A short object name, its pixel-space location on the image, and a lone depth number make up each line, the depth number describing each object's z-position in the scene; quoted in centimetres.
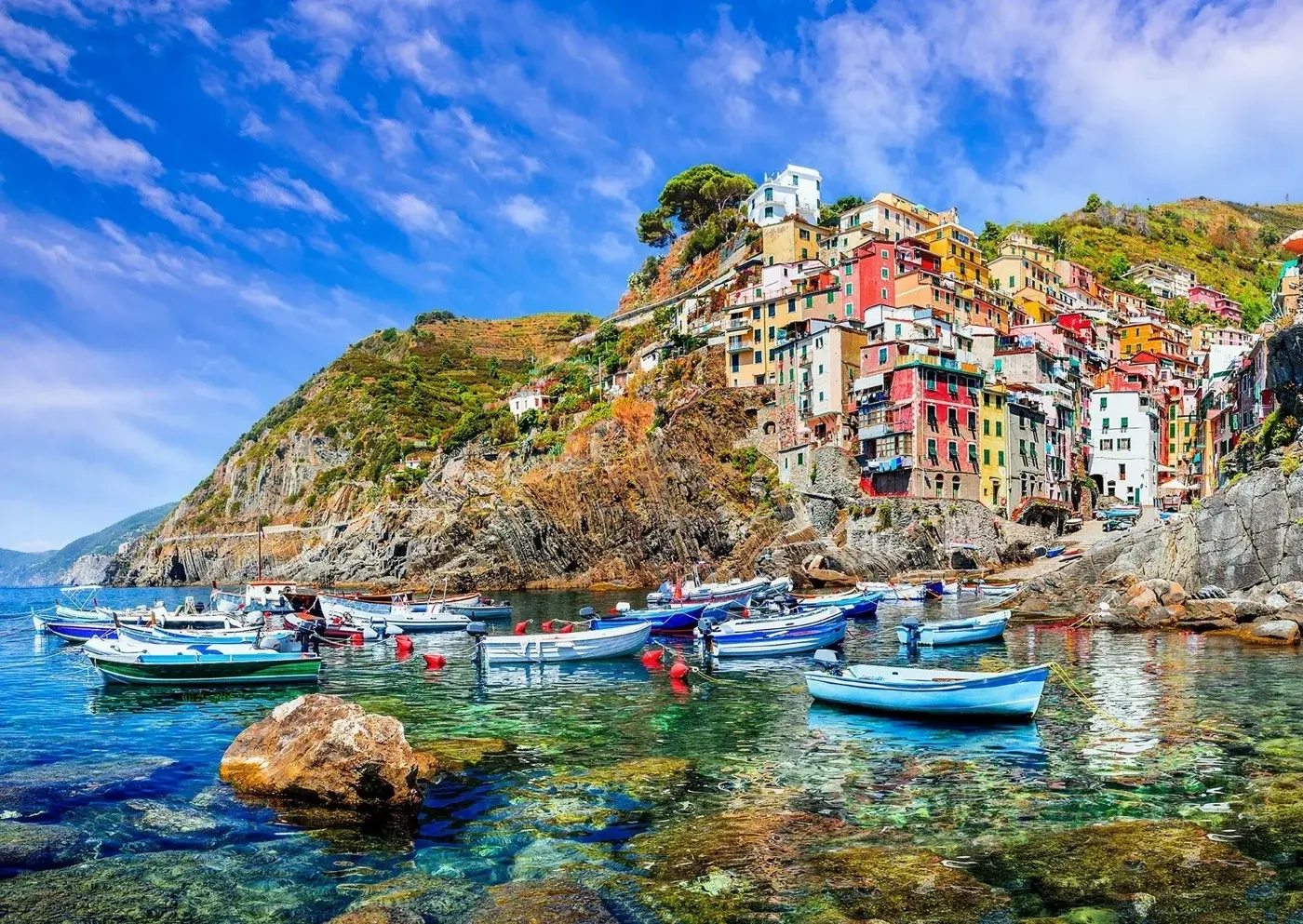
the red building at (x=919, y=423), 7575
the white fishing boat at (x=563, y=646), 3797
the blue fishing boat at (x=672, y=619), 4934
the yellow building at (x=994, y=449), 7969
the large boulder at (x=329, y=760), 1620
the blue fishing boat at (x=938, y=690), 2389
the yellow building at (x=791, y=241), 10362
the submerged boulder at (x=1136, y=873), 1158
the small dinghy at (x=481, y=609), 5888
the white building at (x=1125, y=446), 9100
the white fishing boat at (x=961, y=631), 4200
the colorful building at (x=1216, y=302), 14286
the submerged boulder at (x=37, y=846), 1367
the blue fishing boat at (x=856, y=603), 5381
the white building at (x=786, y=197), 11444
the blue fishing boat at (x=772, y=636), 3909
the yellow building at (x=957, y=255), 10225
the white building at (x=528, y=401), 12219
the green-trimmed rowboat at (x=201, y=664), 3238
